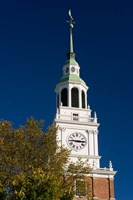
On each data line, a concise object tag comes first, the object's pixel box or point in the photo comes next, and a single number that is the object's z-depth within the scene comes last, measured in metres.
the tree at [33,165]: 32.91
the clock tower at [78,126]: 55.84
